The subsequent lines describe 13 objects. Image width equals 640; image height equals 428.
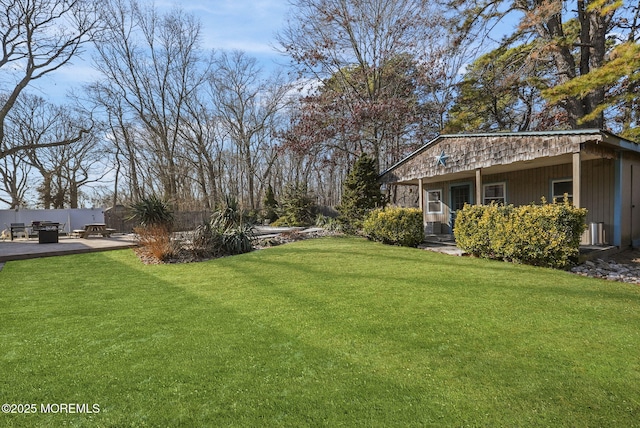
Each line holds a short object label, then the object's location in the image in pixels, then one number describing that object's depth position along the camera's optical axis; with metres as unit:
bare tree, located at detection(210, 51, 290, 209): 24.47
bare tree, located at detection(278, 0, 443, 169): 15.34
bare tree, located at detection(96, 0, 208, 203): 20.14
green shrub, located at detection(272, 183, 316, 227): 19.36
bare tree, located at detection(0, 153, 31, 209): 23.11
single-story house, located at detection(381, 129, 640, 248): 6.99
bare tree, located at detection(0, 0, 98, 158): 11.65
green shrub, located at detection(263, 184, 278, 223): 22.05
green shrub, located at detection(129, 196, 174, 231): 10.71
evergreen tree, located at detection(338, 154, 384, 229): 12.59
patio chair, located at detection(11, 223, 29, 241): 13.55
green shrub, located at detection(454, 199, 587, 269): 5.98
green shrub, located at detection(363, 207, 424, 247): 9.27
